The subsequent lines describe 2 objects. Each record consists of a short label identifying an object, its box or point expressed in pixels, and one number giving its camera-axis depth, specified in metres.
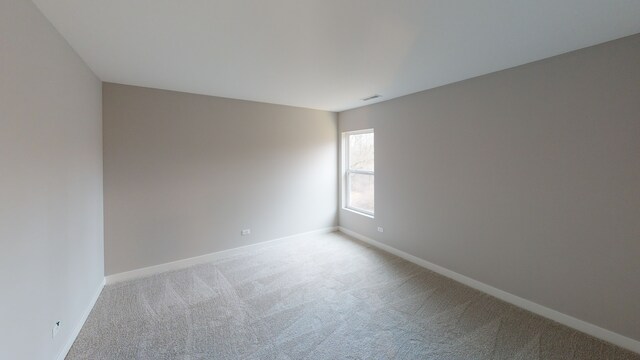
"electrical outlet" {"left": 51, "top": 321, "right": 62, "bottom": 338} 1.81
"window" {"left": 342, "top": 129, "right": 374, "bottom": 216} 4.66
